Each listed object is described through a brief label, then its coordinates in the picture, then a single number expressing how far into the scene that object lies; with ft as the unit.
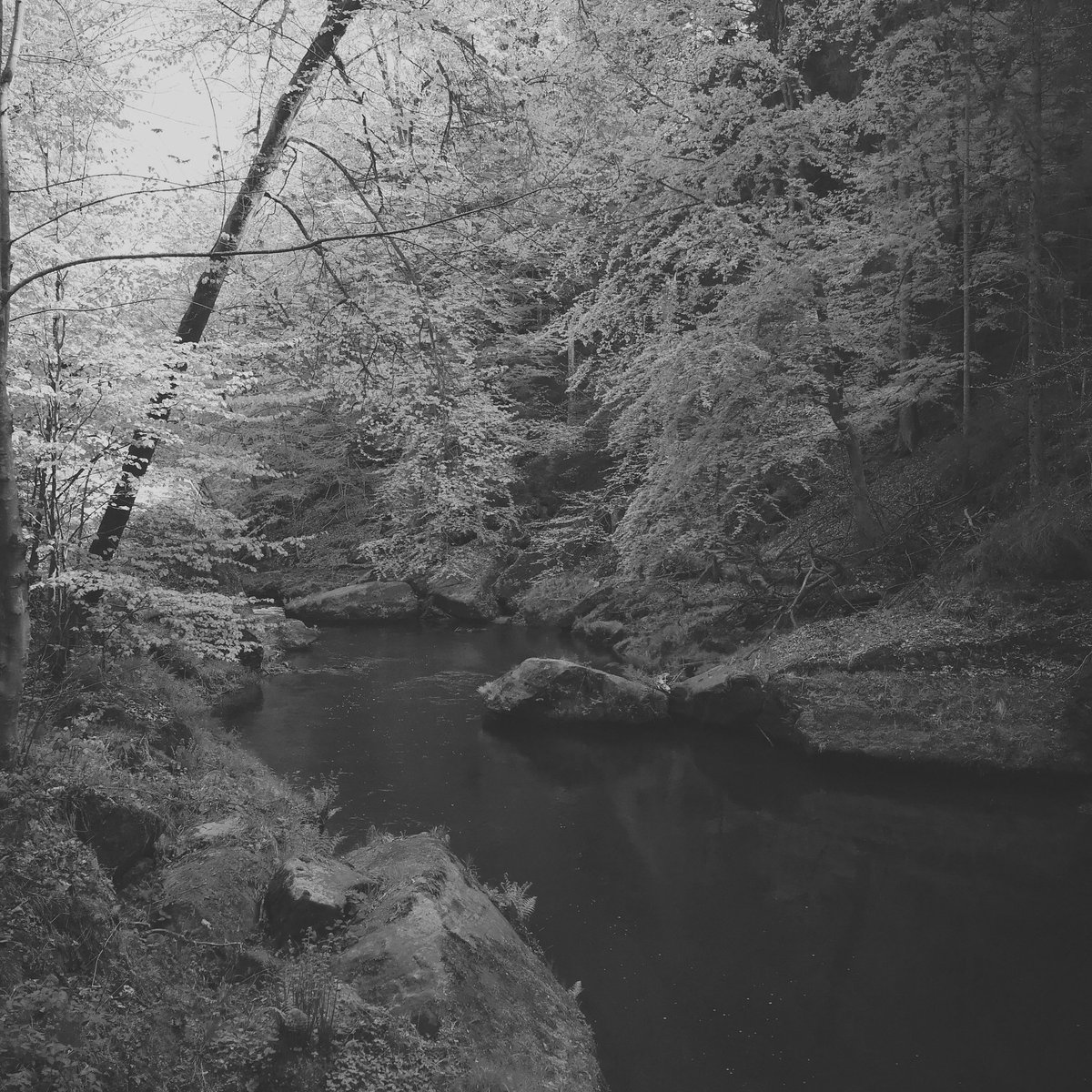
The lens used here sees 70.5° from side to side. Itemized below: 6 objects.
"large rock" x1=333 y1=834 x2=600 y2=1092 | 11.89
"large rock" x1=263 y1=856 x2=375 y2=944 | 13.61
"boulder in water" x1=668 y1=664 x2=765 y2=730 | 33.58
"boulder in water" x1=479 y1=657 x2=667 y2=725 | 35.60
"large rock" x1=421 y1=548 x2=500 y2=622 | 60.85
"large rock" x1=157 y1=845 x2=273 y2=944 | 12.91
